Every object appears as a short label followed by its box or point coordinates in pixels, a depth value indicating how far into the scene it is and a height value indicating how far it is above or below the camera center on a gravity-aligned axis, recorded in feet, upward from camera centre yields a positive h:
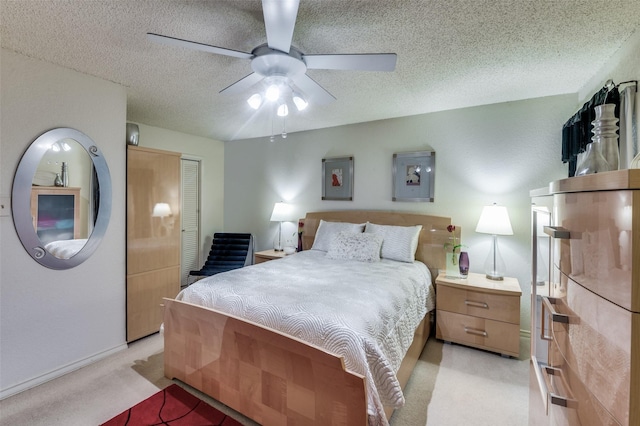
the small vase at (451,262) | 10.08 -1.70
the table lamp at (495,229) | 9.02 -0.47
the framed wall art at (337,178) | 12.70 +1.53
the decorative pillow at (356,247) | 9.90 -1.18
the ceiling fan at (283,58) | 4.31 +2.93
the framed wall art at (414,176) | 11.01 +1.44
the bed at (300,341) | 4.63 -2.38
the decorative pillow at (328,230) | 11.28 -0.69
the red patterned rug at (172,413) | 5.88 -4.20
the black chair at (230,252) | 13.70 -1.95
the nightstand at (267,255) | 12.74 -1.89
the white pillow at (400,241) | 10.06 -1.00
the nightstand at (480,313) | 8.34 -2.96
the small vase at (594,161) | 3.07 +0.57
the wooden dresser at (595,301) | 1.86 -0.69
